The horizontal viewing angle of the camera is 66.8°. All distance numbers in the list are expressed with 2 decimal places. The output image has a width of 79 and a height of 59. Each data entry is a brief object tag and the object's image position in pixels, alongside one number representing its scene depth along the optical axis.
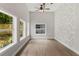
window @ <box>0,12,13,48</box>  1.93
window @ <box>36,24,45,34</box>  5.30
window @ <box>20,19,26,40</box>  4.01
